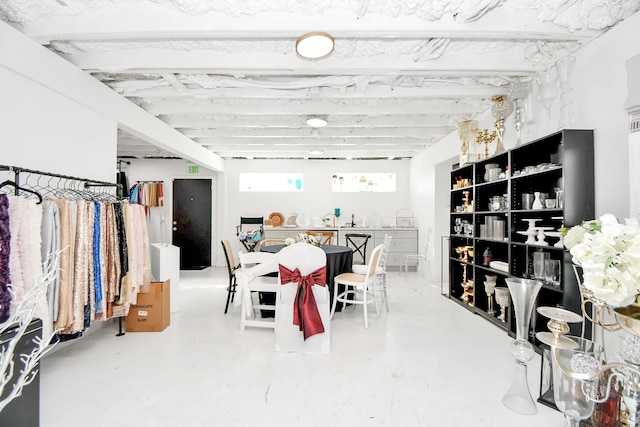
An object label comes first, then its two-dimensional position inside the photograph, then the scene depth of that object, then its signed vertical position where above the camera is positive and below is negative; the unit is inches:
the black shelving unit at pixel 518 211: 100.7 +0.7
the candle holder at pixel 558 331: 53.7 -19.9
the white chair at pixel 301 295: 111.7 -29.5
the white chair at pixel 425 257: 244.7 -33.5
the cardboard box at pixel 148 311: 131.0 -39.2
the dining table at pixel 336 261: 152.2 -23.1
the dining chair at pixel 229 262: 158.2 -24.0
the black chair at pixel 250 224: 292.2 -9.3
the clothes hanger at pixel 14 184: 78.5 +7.4
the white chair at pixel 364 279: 138.5 -29.3
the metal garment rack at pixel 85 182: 82.6 +11.4
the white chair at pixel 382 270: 158.7 -28.8
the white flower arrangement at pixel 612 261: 33.2 -5.2
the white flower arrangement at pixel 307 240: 157.7 -13.1
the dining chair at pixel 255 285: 129.3 -29.0
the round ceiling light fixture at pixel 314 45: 91.0 +49.4
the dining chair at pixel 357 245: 277.1 -27.4
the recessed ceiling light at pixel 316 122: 172.7 +49.2
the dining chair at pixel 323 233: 247.6 -15.7
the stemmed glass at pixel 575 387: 41.5 -23.1
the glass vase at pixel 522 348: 77.8 -32.5
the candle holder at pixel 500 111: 141.9 +45.0
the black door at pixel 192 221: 300.4 -6.5
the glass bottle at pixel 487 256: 151.3 -20.4
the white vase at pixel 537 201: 117.3 +4.0
